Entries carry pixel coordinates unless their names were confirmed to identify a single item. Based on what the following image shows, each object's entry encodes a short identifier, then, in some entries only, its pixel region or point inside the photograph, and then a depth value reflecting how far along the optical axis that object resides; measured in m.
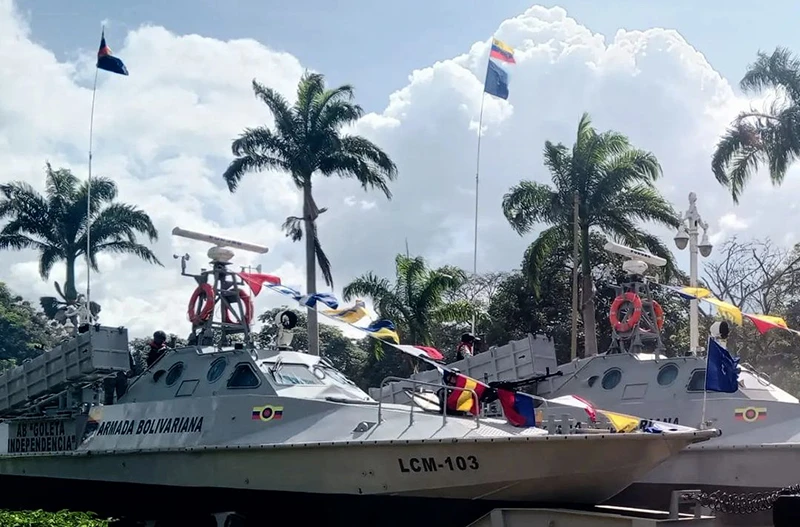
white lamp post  18.84
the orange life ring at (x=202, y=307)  15.11
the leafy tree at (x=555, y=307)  34.78
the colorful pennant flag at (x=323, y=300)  14.45
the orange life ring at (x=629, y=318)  16.72
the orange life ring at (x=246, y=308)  15.30
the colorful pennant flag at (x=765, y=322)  15.91
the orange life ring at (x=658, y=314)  17.10
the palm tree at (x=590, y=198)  28.20
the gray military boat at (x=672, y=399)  13.87
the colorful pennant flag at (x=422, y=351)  13.02
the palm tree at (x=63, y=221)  35.84
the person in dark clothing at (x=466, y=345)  18.11
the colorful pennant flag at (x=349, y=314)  14.09
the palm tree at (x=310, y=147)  29.89
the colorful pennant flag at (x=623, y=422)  11.54
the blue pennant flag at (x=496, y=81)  21.70
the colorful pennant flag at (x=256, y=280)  15.29
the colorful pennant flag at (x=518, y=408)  11.88
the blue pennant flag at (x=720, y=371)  13.44
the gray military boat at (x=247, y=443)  11.33
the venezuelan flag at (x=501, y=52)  21.81
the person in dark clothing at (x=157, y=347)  15.50
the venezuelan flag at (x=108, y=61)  20.05
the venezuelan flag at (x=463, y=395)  12.36
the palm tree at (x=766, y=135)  26.16
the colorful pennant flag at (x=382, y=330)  13.90
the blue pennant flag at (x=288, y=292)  15.12
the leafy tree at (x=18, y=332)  60.72
